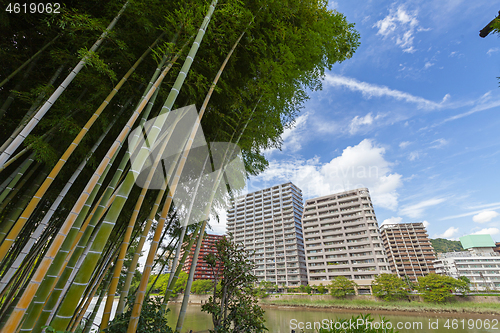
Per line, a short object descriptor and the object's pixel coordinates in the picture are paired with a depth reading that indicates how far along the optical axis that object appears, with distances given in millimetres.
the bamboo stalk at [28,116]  2127
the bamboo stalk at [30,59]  2371
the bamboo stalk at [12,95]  2451
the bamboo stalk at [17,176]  2326
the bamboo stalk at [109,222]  1126
